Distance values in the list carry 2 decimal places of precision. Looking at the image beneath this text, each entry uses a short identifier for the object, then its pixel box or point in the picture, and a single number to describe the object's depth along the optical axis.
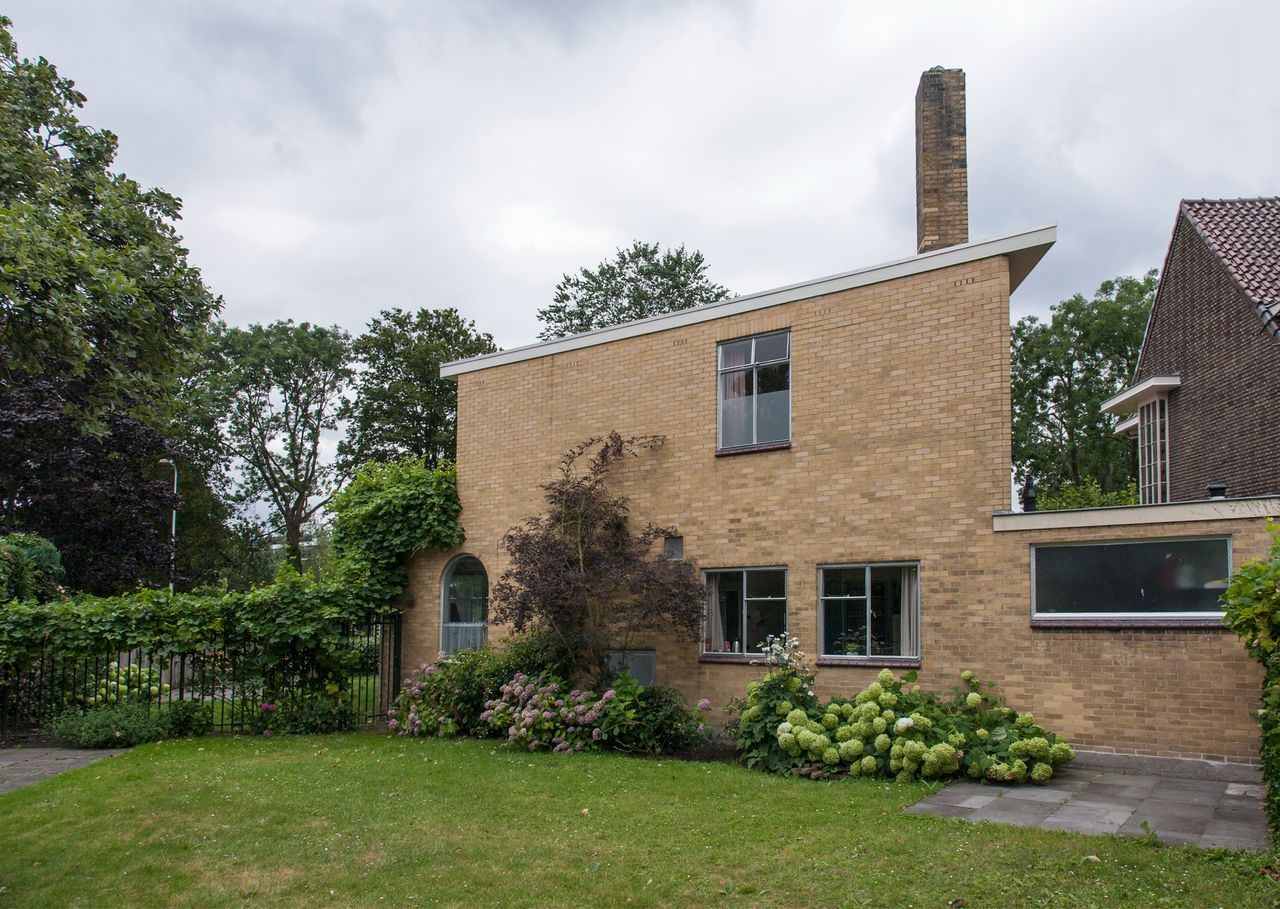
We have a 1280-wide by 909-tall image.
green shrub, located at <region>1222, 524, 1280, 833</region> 6.61
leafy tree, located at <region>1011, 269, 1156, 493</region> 40.19
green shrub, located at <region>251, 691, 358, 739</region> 14.77
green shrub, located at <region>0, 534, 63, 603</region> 15.98
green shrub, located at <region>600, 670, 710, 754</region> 11.98
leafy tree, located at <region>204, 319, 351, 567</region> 41.50
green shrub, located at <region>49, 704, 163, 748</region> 13.65
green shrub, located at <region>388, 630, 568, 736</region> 13.70
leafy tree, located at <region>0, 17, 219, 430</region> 8.17
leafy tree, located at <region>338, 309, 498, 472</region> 36.31
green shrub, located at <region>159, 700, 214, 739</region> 14.29
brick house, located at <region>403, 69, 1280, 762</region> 9.99
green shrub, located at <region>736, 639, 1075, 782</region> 9.61
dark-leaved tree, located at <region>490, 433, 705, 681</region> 12.59
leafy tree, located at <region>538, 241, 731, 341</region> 42.53
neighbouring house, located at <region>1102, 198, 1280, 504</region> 15.26
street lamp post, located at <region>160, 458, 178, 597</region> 27.70
